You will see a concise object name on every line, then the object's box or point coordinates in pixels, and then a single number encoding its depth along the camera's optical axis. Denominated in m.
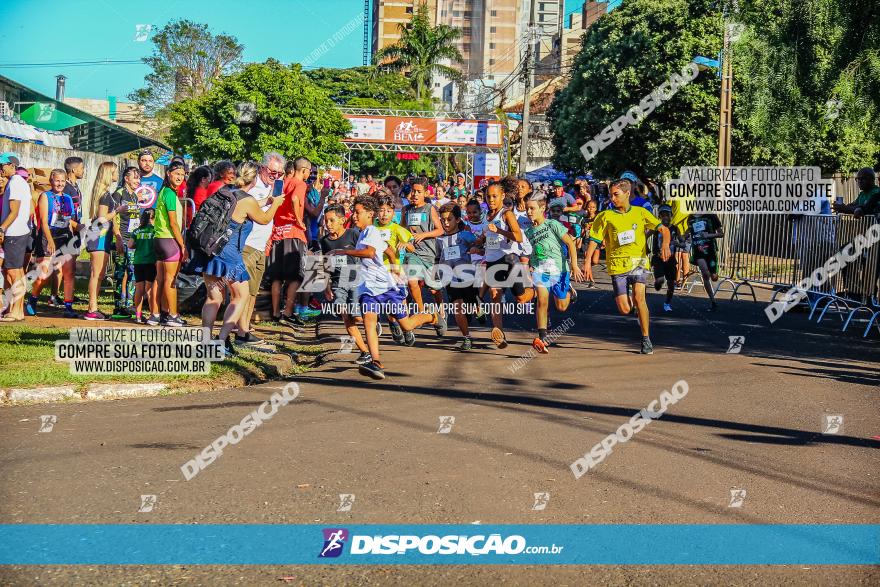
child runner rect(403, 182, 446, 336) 12.37
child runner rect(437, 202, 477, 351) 11.89
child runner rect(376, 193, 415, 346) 9.98
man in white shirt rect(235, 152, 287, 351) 10.86
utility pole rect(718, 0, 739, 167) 22.33
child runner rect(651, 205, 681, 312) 15.68
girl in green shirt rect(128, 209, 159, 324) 11.52
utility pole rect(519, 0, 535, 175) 40.28
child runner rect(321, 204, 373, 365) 9.70
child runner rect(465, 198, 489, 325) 12.02
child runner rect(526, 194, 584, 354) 11.68
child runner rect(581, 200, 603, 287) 21.81
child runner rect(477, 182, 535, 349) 11.74
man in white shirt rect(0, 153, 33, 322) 11.48
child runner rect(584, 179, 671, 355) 11.52
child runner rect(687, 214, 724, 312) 16.09
